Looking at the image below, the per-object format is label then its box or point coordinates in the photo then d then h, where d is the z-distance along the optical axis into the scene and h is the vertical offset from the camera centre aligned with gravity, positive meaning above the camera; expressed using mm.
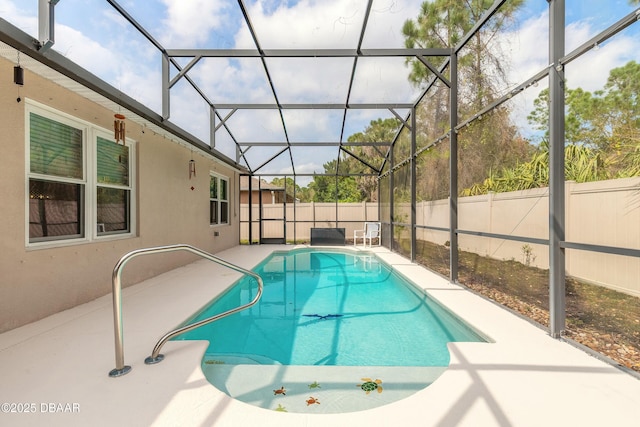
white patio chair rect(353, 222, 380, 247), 10262 -676
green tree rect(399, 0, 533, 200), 4430 +2112
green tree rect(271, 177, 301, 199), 18344 +1928
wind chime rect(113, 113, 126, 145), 3992 +1198
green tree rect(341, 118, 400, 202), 19594 +3941
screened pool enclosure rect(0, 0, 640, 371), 2674 +1533
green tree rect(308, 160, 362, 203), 22008 +1807
